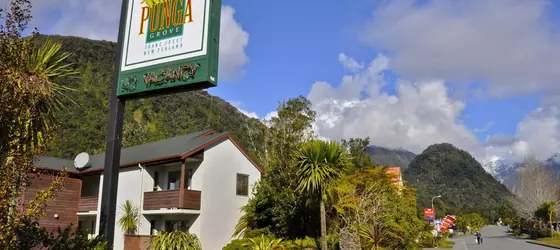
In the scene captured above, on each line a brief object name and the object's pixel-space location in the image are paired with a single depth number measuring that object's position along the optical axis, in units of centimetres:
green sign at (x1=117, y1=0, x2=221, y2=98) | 794
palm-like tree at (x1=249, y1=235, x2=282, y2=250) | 2000
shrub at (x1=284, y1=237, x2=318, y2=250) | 2298
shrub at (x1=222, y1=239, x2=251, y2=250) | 2411
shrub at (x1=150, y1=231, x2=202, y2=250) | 2250
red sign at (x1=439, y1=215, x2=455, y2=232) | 4225
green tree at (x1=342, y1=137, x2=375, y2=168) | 4181
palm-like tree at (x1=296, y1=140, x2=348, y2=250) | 2056
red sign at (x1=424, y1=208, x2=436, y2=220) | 5102
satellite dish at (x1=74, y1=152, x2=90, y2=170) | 3002
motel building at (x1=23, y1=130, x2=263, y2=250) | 2517
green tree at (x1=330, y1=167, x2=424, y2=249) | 2268
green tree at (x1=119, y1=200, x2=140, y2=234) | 2617
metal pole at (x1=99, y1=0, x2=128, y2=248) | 808
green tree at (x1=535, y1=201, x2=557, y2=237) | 5669
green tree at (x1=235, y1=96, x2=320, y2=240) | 2573
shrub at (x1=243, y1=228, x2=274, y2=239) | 2622
